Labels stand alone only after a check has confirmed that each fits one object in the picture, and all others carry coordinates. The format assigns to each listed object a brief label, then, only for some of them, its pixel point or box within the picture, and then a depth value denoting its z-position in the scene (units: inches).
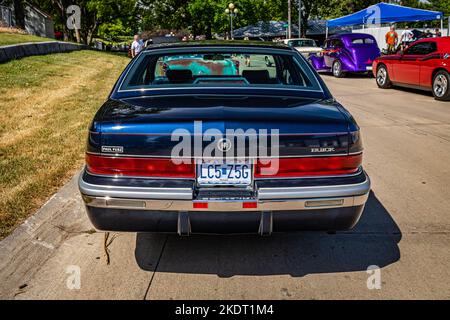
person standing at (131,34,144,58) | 718.9
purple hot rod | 668.1
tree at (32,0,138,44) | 1553.9
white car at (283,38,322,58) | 1040.5
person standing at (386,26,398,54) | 861.8
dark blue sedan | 113.7
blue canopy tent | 924.6
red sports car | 444.1
